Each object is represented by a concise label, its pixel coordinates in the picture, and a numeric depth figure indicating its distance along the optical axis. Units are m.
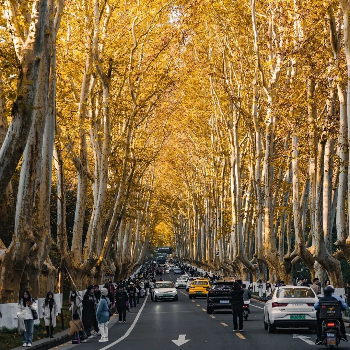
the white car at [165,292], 52.94
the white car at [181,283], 82.56
